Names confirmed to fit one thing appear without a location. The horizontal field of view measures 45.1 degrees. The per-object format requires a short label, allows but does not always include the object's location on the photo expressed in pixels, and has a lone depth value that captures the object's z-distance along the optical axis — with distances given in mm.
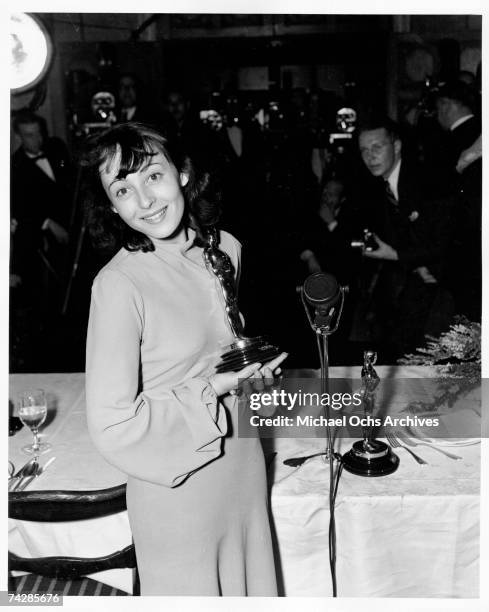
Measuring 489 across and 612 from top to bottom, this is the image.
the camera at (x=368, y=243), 2639
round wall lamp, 2297
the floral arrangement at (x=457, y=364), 1206
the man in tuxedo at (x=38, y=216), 3169
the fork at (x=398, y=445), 1129
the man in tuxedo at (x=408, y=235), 2410
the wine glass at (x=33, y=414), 1212
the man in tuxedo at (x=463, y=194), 2256
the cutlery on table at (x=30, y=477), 1092
